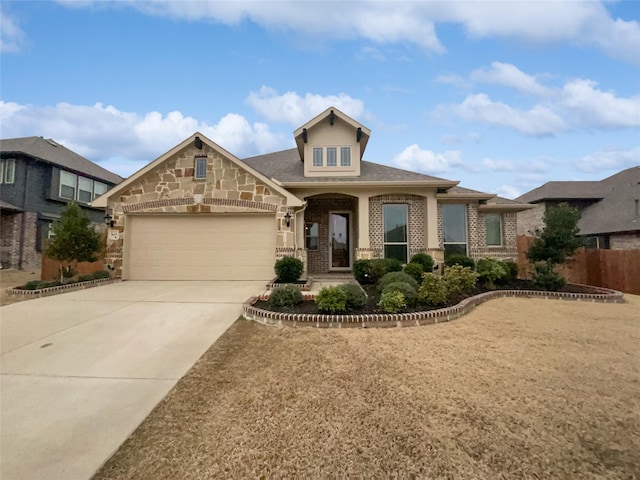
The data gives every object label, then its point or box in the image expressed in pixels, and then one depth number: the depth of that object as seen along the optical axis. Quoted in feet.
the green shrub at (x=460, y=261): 32.54
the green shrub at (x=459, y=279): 24.24
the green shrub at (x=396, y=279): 23.29
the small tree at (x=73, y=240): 29.07
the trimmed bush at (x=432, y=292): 20.26
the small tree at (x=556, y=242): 28.35
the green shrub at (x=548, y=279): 27.89
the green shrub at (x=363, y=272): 30.58
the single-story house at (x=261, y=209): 33.50
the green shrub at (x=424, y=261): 31.83
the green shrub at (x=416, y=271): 29.01
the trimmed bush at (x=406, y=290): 19.72
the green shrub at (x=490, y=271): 28.35
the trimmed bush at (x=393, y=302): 18.44
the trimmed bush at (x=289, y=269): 29.09
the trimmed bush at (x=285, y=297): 19.93
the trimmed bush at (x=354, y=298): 19.10
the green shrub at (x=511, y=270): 31.01
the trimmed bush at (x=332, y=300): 18.24
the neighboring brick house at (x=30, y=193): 51.31
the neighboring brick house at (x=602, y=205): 54.28
